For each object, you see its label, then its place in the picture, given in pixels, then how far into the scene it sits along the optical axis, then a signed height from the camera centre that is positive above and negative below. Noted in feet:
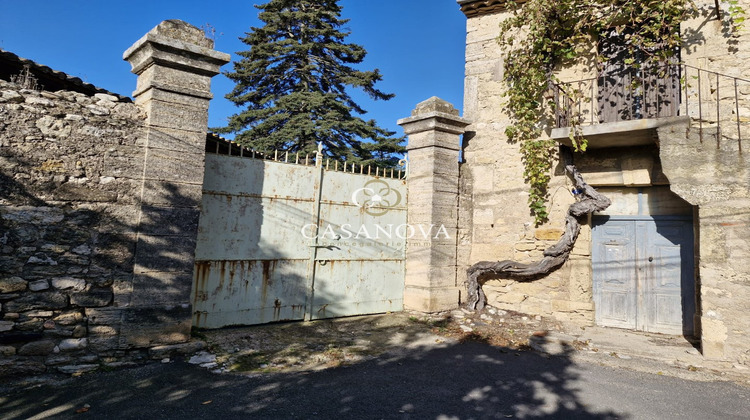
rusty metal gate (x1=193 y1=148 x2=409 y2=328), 15.60 -0.07
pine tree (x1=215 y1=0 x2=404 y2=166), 52.39 +20.92
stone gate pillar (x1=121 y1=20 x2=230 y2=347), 12.88 +1.79
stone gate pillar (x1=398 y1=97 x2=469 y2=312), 20.08 +1.96
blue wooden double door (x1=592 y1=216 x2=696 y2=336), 17.90 -0.71
